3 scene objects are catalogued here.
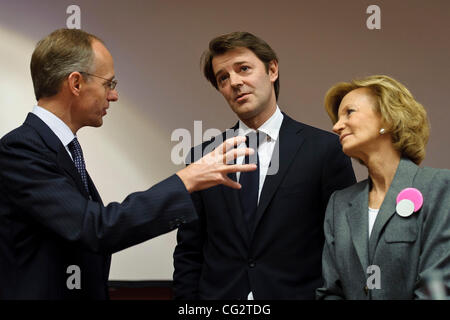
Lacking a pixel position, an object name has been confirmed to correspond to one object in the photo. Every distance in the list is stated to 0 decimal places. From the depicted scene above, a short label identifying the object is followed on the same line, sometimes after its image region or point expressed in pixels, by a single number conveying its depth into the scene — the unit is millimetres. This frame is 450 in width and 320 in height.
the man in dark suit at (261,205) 2203
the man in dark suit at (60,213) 1704
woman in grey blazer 1870
